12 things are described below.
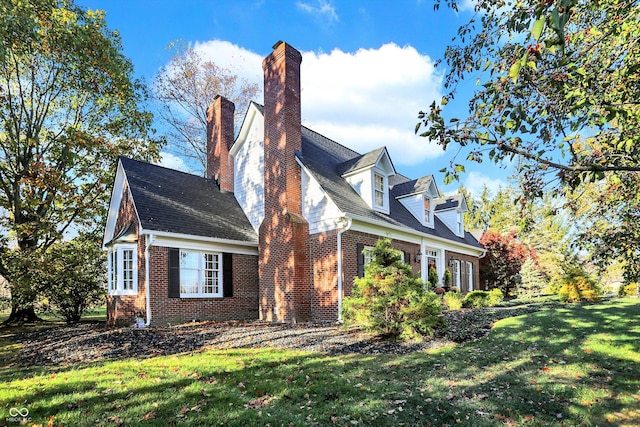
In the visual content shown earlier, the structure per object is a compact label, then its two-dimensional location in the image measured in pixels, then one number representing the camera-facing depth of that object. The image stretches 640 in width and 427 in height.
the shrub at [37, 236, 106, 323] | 14.34
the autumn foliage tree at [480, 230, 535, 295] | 24.73
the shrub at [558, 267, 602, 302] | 15.62
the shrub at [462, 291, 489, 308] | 15.73
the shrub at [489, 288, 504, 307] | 16.33
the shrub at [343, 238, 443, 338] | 8.71
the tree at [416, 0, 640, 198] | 4.16
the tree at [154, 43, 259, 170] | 26.94
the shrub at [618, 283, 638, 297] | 20.44
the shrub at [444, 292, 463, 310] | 14.93
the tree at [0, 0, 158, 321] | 15.89
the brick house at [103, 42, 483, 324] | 12.56
